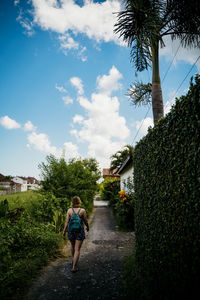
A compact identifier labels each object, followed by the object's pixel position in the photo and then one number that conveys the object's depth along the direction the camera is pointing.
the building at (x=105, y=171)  41.34
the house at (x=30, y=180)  94.26
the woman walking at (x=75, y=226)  3.93
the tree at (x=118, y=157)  29.48
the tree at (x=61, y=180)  7.95
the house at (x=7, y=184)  63.83
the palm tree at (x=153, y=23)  4.70
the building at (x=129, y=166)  9.09
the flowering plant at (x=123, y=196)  7.96
